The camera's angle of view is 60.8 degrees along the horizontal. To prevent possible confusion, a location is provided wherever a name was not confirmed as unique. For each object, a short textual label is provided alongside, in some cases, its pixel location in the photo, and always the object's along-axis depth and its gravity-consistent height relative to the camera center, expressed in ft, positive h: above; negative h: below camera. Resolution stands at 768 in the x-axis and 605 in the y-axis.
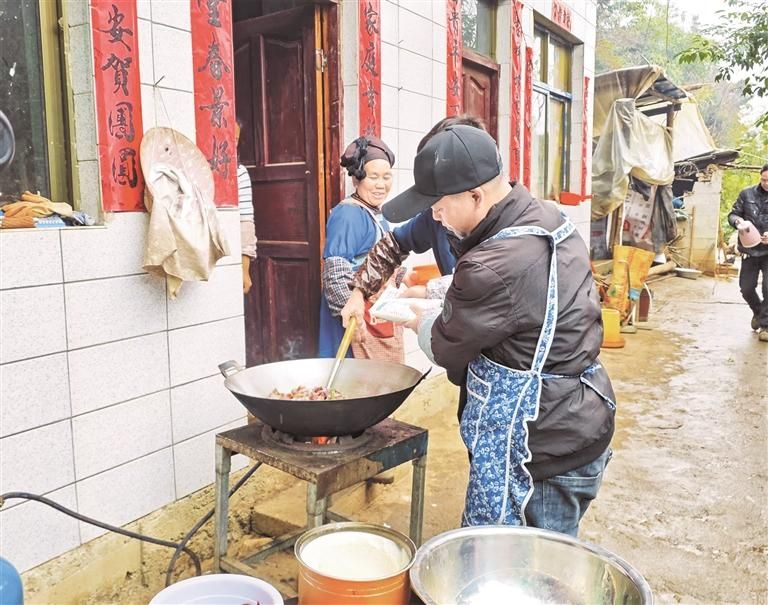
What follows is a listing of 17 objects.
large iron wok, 6.82 -1.80
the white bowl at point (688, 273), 49.40 -3.21
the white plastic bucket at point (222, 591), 5.51 -3.02
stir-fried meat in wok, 7.61 -1.86
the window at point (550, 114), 24.12 +4.65
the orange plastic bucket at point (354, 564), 4.90 -2.68
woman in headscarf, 11.55 +0.18
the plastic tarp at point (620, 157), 35.24 +4.11
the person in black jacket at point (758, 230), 26.21 -0.06
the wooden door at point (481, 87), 18.94 +4.41
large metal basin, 5.07 -2.70
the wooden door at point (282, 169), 13.62 +1.46
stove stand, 6.85 -2.44
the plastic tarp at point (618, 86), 36.17 +8.26
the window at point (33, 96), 8.20 +1.84
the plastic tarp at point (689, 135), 47.73 +6.98
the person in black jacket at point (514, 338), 5.94 -0.99
